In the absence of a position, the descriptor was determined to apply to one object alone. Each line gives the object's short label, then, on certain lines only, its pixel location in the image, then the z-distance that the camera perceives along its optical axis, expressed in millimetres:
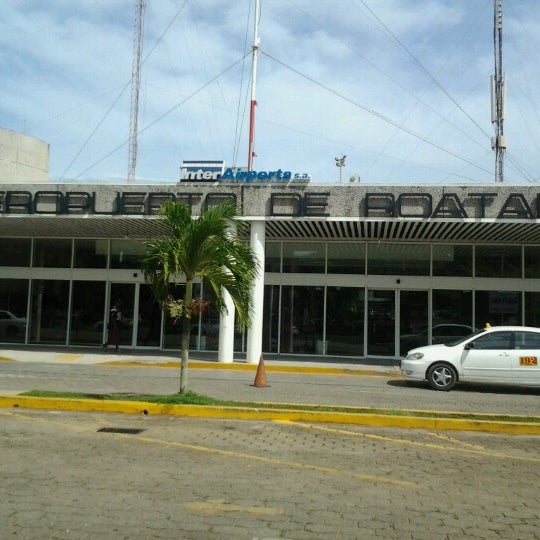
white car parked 13688
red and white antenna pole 21984
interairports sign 17891
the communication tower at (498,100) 26234
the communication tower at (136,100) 30188
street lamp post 39750
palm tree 10602
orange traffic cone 13914
